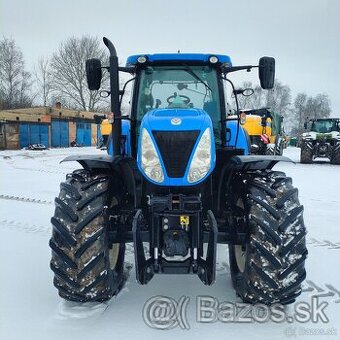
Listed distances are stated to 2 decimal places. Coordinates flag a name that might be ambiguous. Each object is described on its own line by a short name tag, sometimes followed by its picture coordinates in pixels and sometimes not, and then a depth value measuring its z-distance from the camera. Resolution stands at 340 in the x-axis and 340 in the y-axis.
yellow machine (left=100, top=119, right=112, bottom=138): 13.43
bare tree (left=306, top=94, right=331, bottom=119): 74.94
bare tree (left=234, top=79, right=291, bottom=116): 72.59
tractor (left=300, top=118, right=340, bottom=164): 18.09
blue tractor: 2.95
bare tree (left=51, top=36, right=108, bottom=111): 50.91
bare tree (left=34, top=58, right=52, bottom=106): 52.31
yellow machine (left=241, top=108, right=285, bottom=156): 14.79
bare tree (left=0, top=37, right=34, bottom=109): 45.47
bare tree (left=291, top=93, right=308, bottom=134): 72.21
